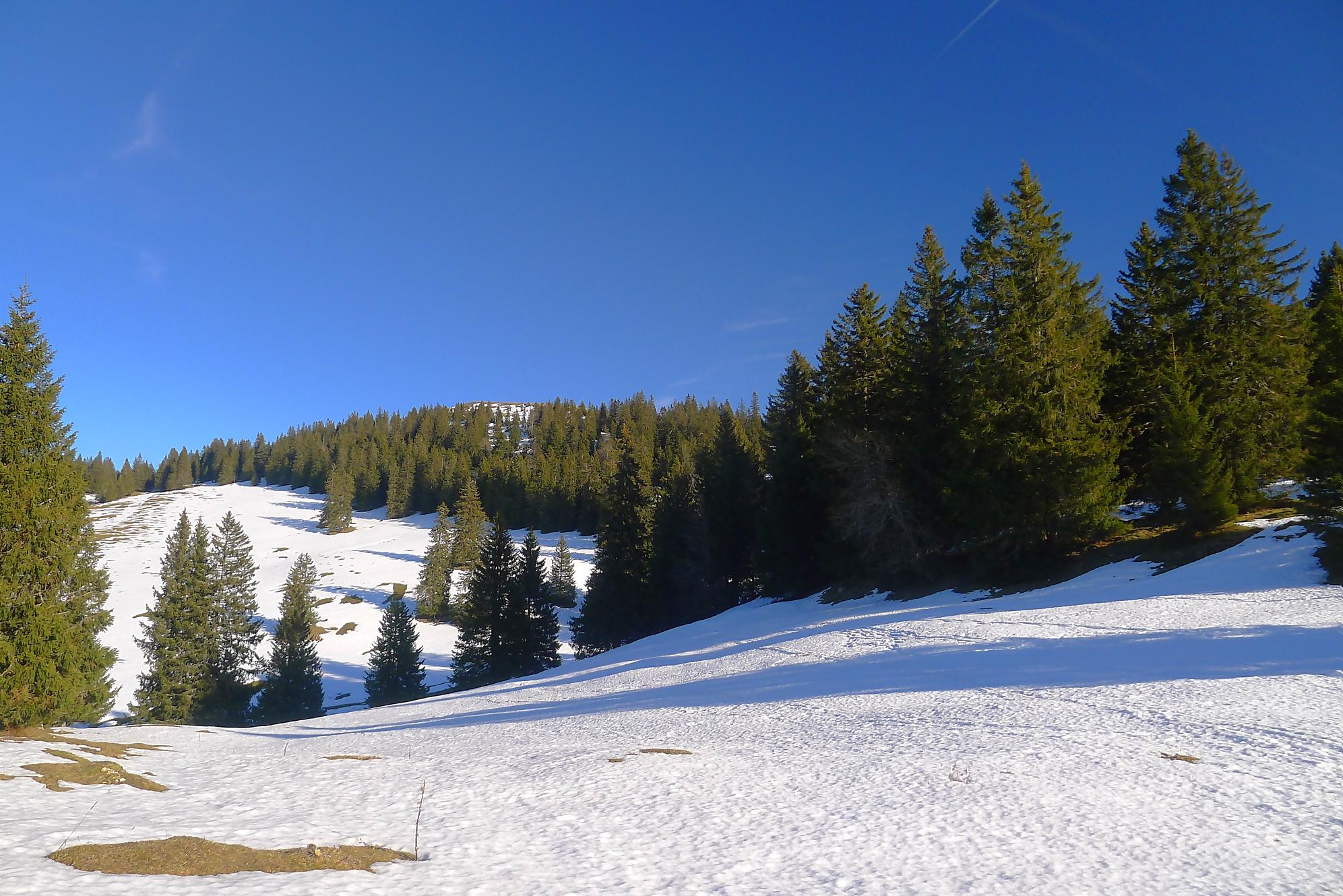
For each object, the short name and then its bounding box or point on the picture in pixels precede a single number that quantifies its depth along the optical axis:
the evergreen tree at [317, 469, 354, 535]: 98.75
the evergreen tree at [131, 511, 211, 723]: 32.59
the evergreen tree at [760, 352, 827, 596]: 36.69
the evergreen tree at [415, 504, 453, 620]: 59.66
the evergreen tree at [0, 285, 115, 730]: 14.77
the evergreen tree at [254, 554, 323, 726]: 35.78
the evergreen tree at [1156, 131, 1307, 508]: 24.06
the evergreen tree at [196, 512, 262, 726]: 34.59
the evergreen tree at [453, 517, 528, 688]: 39.66
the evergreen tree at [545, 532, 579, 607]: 62.78
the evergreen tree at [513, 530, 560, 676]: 40.00
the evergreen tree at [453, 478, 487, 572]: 62.53
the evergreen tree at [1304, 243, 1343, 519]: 17.36
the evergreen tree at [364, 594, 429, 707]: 37.75
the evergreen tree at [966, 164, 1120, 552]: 23.73
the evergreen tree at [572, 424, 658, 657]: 43.06
